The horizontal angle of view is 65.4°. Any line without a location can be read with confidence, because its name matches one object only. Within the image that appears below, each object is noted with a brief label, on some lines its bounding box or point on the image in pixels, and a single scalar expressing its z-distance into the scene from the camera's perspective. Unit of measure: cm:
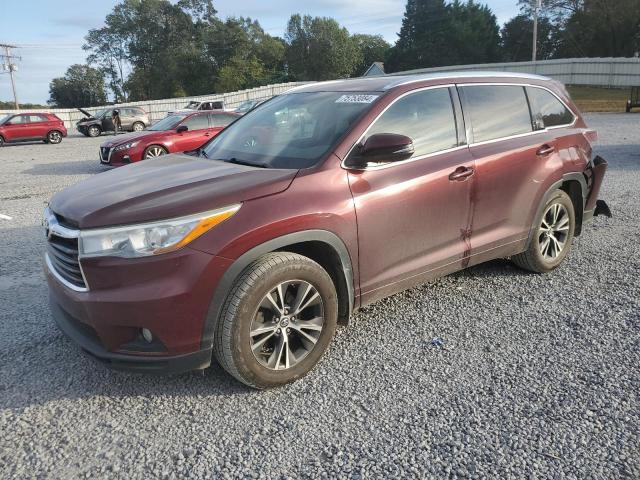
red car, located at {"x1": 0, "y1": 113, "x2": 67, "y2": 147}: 2228
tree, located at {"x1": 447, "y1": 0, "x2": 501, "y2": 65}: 7531
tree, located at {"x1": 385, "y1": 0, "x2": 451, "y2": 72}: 7769
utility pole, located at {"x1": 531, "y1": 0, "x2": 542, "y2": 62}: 3703
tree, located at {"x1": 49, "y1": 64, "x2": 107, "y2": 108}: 9262
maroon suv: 259
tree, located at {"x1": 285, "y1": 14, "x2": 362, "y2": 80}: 9783
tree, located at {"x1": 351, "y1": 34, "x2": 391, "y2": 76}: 10106
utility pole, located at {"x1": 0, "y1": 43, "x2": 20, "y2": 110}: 6312
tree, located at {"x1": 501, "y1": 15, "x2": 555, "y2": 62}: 6969
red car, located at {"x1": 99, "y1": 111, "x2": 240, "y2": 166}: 1152
